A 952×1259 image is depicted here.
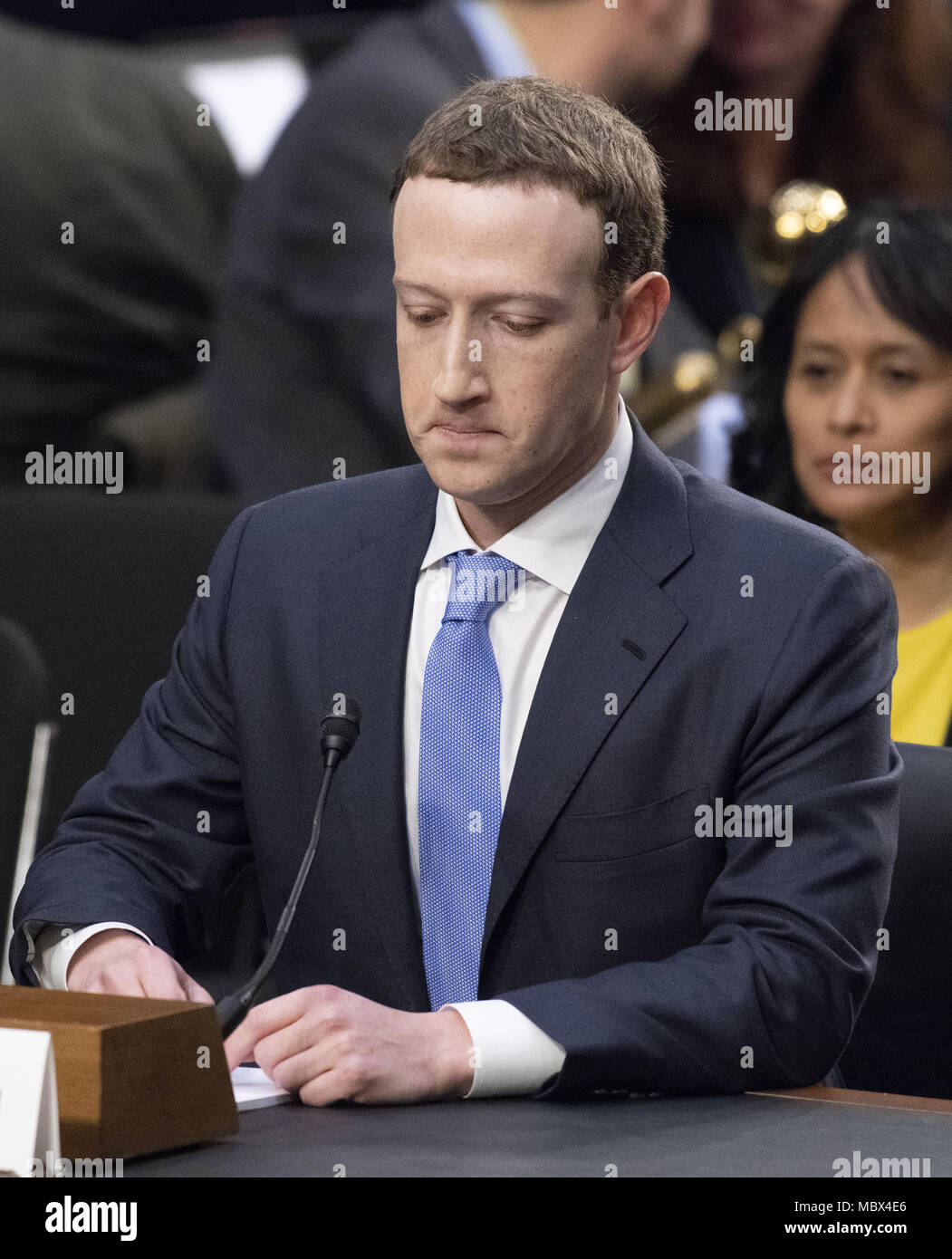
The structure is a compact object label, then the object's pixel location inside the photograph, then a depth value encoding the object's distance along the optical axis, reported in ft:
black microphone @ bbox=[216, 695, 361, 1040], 4.46
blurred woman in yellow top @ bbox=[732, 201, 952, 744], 8.59
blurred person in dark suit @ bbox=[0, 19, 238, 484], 12.00
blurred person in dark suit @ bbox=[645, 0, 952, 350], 12.18
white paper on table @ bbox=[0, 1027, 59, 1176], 3.82
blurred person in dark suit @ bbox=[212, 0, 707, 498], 11.01
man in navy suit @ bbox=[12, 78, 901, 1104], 5.09
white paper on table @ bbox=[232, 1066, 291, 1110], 4.60
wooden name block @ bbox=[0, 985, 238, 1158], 3.91
